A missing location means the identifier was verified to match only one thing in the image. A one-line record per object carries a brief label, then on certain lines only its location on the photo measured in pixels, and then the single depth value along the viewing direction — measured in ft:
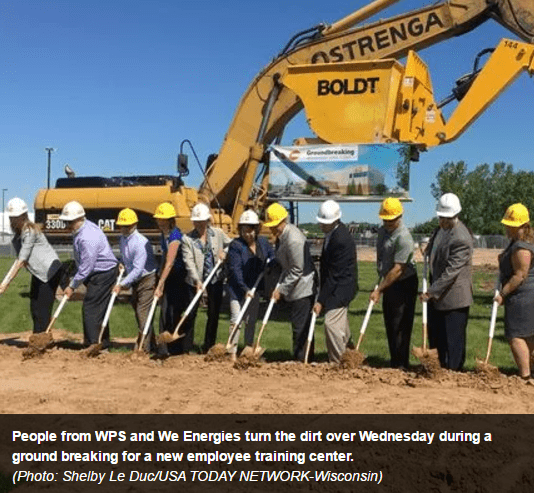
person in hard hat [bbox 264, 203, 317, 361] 25.32
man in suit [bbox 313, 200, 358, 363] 24.59
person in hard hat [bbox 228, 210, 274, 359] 26.86
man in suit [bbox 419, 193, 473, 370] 23.49
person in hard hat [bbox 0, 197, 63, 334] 28.32
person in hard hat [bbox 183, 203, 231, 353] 27.81
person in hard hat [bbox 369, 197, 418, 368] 24.86
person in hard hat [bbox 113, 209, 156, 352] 28.14
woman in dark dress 22.67
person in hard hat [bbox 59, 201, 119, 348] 27.71
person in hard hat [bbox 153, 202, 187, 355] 27.81
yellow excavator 39.04
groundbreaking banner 37.91
